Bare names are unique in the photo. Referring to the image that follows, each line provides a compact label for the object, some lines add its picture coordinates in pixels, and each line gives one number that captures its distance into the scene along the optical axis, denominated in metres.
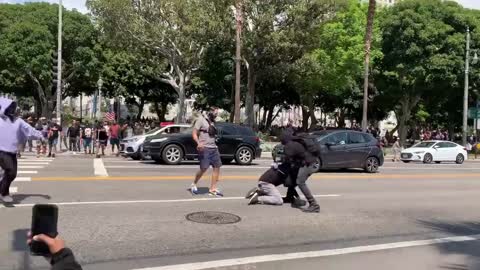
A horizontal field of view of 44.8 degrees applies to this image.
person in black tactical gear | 10.16
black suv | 19.50
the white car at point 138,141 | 21.16
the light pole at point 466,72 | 36.75
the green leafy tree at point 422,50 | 39.47
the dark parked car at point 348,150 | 18.89
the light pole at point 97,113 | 37.78
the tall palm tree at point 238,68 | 29.78
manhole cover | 8.90
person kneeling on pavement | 10.54
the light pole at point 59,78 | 25.65
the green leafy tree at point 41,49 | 46.06
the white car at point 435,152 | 30.11
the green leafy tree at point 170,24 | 34.47
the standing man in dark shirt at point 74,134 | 24.88
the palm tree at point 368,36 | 32.59
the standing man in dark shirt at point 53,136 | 22.97
